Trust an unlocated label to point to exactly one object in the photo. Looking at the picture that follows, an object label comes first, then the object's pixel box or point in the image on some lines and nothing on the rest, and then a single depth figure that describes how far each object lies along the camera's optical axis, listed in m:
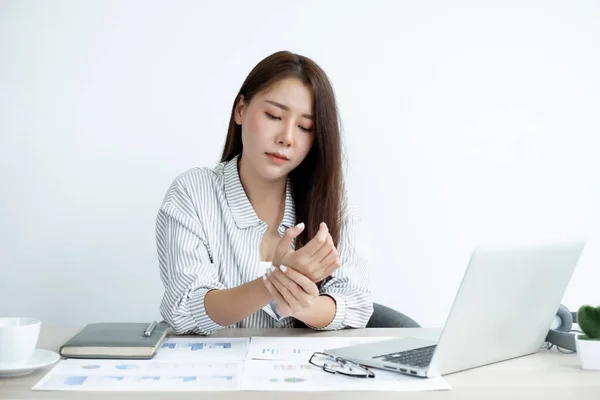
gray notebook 1.30
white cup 1.13
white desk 1.06
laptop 1.15
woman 1.76
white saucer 1.12
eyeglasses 1.17
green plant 1.26
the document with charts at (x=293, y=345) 1.33
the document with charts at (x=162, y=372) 1.11
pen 1.39
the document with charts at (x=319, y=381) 1.10
